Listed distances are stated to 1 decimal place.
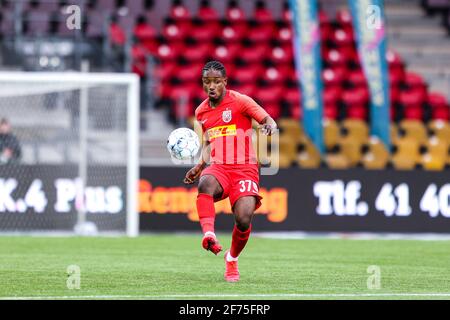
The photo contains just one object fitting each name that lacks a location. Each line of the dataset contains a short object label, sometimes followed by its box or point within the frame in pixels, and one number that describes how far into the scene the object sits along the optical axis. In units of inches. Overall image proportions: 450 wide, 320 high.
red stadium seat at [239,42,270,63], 989.7
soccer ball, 440.5
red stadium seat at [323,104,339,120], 948.6
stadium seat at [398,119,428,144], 928.3
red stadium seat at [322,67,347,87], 987.3
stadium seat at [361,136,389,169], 869.2
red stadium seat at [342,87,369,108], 961.5
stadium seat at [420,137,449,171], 887.1
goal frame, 740.6
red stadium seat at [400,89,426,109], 973.8
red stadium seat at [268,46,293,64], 998.4
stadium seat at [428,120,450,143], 925.2
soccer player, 430.9
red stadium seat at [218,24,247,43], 1006.3
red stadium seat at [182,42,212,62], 975.0
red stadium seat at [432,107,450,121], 971.3
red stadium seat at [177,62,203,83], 949.2
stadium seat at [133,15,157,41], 989.2
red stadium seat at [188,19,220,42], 997.2
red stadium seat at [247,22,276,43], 1009.5
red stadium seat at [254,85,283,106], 949.0
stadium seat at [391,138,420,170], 882.6
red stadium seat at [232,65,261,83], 967.6
